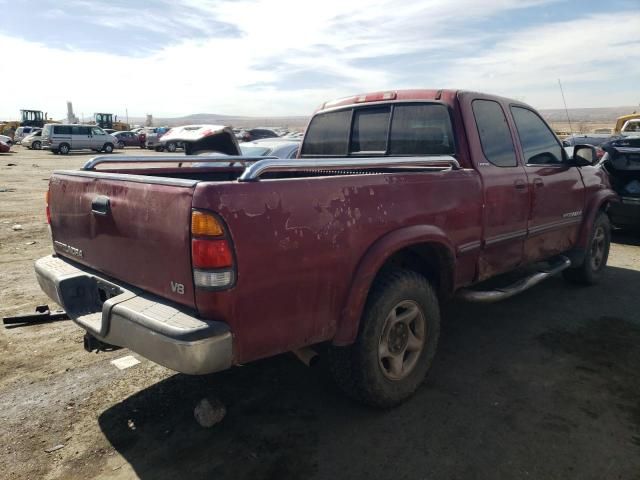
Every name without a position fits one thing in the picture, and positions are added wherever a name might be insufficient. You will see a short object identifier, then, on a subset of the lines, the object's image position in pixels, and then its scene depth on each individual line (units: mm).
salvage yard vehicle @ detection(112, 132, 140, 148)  39188
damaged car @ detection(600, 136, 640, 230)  7488
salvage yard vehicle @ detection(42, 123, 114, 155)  30641
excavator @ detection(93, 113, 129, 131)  48062
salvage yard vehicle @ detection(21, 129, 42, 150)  34031
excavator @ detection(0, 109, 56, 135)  47469
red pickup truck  2203
